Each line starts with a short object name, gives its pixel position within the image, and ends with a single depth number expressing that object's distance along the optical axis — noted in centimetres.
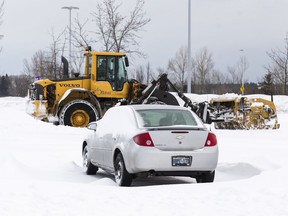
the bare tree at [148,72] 6104
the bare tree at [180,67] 7225
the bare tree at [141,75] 6428
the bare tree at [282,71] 5021
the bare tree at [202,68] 7576
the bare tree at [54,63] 4713
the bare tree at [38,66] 5117
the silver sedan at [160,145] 991
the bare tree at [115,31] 3728
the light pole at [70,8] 4764
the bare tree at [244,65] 6738
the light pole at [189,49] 3622
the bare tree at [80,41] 4023
